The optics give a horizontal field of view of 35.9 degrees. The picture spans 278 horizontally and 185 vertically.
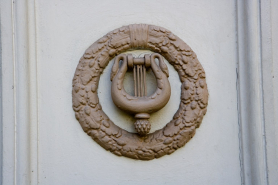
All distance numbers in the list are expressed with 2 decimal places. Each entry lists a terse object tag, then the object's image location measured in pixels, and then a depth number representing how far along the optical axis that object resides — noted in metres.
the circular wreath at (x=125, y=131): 1.81
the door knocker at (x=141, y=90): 1.75
